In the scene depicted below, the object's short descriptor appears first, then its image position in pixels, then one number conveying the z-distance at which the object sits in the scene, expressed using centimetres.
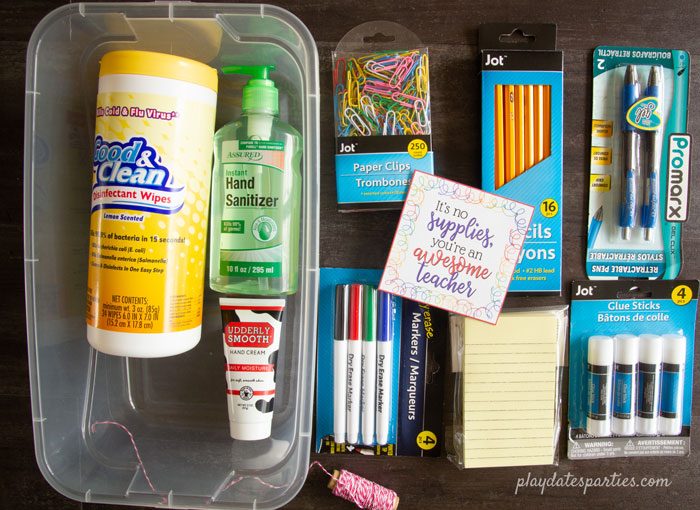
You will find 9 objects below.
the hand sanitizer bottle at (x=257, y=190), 63
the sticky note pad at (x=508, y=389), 68
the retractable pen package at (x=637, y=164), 70
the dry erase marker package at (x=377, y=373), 68
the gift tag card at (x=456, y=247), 69
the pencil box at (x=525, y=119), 69
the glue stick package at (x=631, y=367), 71
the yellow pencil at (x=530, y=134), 70
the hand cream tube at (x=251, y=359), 66
